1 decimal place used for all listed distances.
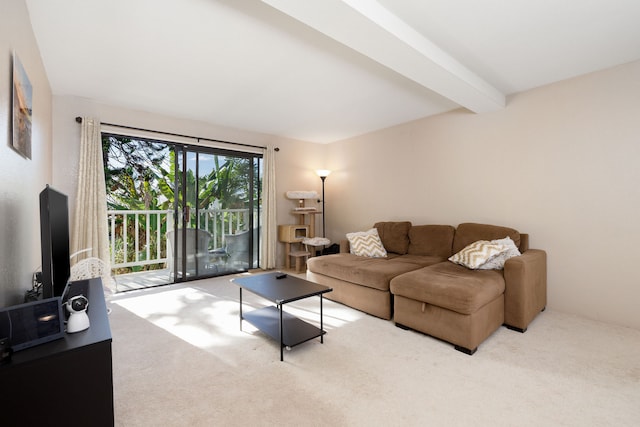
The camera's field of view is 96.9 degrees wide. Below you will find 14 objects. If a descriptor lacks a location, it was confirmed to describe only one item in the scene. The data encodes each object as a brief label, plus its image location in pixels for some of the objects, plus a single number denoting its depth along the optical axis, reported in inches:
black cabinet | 35.7
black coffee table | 81.5
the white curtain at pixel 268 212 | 182.9
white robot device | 46.1
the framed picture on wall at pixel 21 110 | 58.1
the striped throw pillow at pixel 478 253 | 103.0
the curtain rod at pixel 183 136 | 133.7
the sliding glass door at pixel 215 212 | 156.7
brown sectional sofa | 84.2
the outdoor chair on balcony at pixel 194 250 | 156.8
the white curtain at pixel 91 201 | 126.5
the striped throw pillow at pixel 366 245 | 141.3
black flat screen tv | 47.1
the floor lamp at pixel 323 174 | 199.8
